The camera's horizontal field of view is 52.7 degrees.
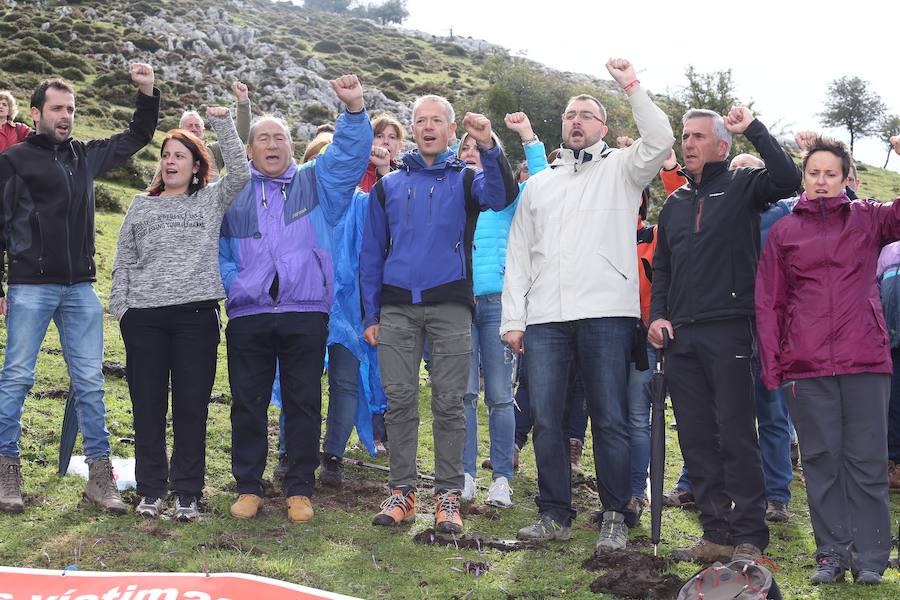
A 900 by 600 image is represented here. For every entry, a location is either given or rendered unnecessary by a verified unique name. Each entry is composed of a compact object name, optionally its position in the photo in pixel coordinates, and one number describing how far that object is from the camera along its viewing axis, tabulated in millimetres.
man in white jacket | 5547
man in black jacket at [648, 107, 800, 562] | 5281
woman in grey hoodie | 5914
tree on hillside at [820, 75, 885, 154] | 76188
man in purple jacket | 5957
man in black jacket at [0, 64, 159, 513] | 5887
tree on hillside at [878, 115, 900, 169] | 73188
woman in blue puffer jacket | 6719
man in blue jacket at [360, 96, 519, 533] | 5910
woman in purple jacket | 5004
